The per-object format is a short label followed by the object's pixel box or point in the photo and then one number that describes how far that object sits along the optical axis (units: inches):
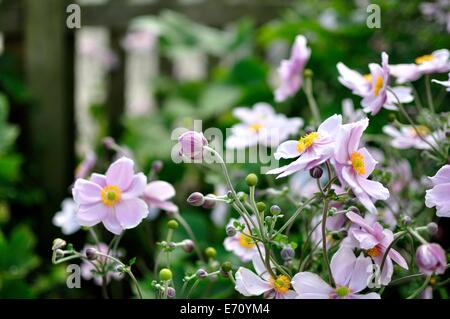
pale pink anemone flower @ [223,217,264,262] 38.8
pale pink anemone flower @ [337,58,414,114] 39.3
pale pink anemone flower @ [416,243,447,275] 28.3
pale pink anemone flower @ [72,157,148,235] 33.5
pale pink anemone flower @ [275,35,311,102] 47.5
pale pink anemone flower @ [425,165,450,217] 31.5
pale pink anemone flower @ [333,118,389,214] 29.5
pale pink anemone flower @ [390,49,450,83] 40.9
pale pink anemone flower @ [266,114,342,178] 30.1
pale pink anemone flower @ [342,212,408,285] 30.7
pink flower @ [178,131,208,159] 32.8
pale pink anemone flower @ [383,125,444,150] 41.4
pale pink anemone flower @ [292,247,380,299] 30.5
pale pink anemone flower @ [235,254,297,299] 31.8
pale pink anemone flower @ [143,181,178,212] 38.2
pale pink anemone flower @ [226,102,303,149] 45.9
